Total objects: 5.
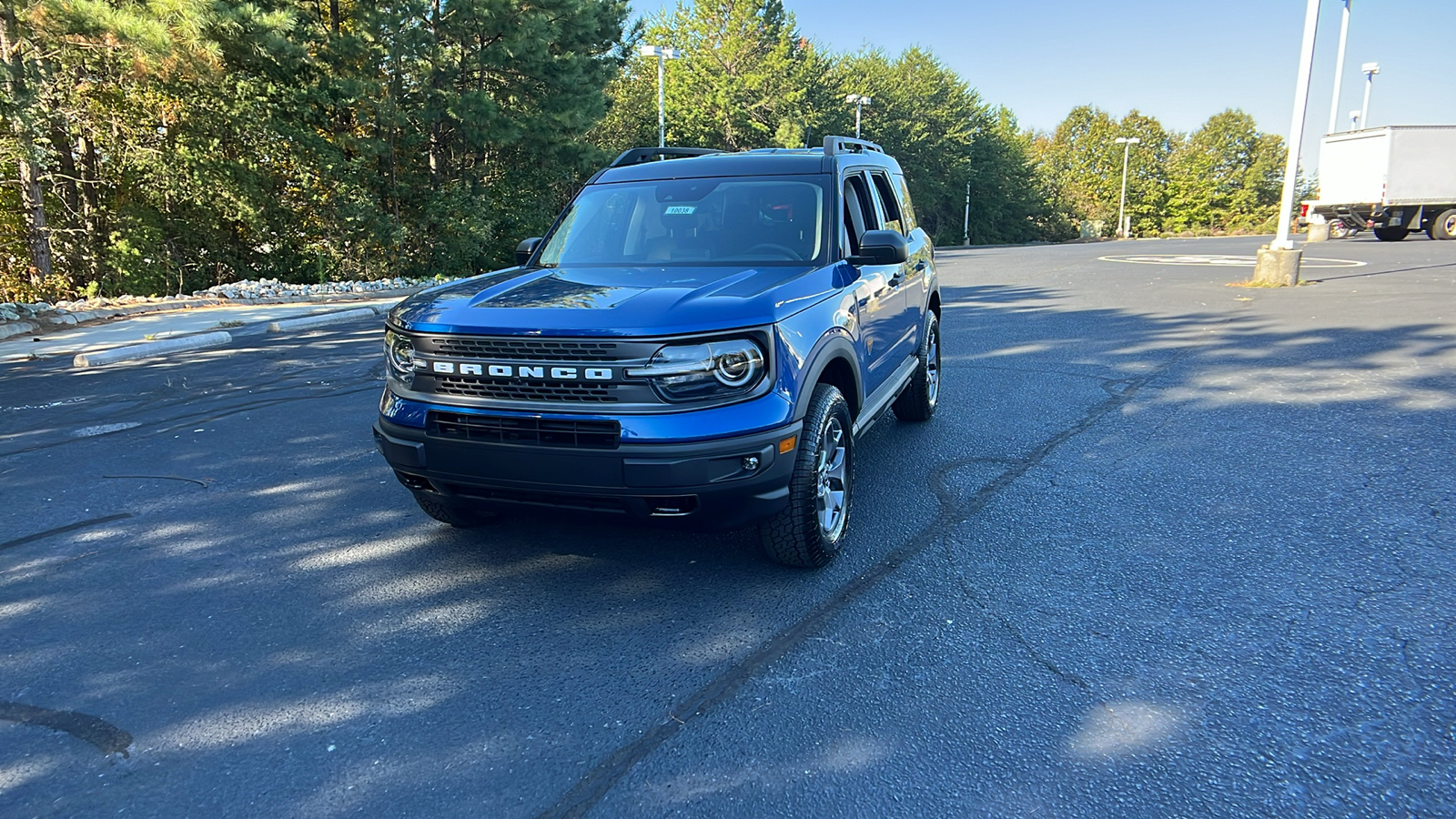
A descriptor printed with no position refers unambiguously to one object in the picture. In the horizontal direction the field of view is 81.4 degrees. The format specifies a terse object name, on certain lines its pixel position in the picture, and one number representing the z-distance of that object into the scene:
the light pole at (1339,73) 23.24
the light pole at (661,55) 26.00
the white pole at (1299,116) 13.99
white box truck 27.92
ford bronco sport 3.27
